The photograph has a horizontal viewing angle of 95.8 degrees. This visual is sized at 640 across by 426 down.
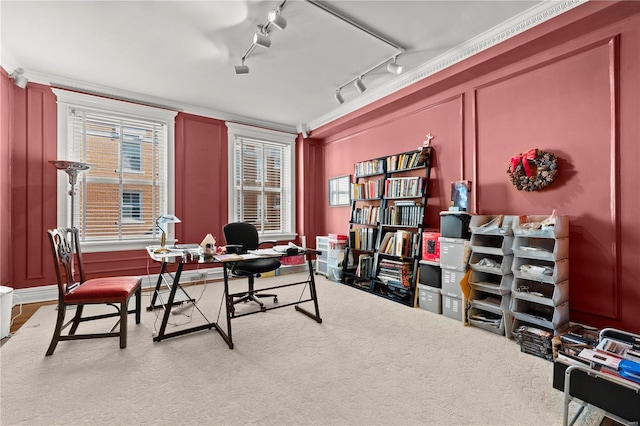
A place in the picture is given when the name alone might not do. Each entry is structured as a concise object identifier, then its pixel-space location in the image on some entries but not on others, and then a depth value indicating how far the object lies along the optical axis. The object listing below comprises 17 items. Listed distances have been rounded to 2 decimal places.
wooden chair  2.35
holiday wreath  2.75
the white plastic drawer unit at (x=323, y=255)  5.20
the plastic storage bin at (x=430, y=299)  3.30
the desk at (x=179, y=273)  2.53
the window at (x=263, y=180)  5.28
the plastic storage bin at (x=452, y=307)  3.06
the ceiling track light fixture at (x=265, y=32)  2.44
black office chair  3.16
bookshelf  3.81
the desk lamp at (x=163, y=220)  3.19
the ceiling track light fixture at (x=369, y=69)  2.56
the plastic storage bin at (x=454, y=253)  3.01
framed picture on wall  5.27
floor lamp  3.43
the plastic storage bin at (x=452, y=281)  3.05
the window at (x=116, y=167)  4.00
